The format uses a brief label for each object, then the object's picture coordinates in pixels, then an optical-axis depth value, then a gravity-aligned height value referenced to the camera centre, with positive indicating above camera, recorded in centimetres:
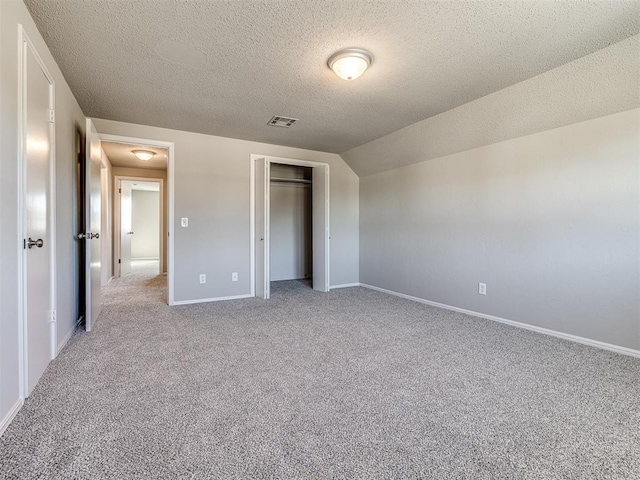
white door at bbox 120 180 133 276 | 637 +20
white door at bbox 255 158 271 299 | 434 +16
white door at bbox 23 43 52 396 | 181 +9
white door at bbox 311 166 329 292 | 489 +18
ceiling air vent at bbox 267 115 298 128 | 353 +139
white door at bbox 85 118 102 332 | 290 +14
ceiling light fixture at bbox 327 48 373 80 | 217 +128
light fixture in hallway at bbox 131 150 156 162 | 492 +138
